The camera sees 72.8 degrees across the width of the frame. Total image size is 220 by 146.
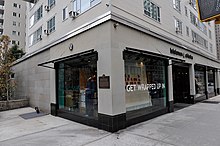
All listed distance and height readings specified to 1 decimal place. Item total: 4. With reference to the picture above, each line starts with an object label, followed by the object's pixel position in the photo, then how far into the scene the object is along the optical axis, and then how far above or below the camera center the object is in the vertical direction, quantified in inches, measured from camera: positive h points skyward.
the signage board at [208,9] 108.7 +51.7
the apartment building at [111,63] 257.0 +39.2
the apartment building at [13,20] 1341.0 +559.9
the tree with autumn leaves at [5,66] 542.6 +54.6
